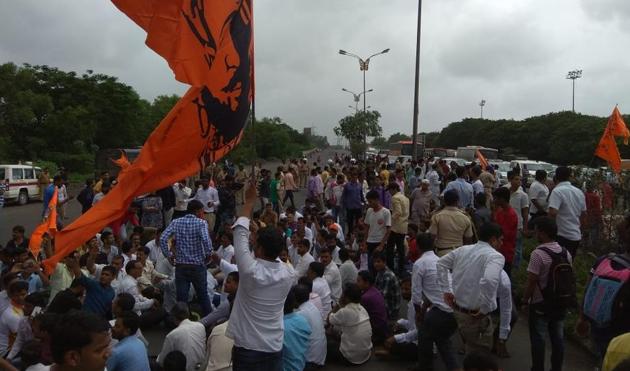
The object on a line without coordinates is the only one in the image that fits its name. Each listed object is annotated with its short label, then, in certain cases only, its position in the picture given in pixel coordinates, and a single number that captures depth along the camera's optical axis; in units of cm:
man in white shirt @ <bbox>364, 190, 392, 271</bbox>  852
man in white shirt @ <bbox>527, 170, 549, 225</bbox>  870
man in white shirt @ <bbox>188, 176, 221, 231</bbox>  1162
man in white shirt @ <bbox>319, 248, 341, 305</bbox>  724
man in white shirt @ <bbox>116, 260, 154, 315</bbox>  699
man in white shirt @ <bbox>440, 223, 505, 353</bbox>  460
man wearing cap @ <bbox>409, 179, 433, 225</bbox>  1125
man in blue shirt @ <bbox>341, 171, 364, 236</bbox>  1216
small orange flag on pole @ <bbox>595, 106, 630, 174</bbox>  1167
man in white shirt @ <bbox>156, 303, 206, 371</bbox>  517
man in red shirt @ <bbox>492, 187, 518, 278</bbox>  696
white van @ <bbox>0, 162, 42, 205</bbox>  2155
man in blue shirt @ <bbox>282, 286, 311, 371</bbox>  510
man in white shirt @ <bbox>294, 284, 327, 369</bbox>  564
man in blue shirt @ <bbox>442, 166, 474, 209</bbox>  1007
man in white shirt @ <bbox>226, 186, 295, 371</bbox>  358
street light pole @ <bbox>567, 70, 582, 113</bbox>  6031
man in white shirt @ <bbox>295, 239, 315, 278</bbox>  750
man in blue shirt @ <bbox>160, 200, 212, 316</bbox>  665
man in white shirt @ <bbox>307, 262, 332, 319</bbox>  659
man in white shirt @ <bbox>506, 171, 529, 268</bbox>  820
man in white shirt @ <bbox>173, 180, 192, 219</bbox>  1216
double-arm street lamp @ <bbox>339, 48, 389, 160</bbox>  3719
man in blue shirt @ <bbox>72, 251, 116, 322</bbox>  611
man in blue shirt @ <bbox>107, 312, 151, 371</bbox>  437
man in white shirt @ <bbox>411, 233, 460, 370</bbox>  512
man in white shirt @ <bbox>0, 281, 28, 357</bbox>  545
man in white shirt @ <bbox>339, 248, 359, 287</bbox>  774
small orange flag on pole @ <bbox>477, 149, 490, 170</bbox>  1563
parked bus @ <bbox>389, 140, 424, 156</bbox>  3553
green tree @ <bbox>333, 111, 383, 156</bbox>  5512
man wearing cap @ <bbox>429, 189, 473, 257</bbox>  687
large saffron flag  359
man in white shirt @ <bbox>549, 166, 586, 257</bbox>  676
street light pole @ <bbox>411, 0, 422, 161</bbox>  1970
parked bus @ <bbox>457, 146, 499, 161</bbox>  3756
